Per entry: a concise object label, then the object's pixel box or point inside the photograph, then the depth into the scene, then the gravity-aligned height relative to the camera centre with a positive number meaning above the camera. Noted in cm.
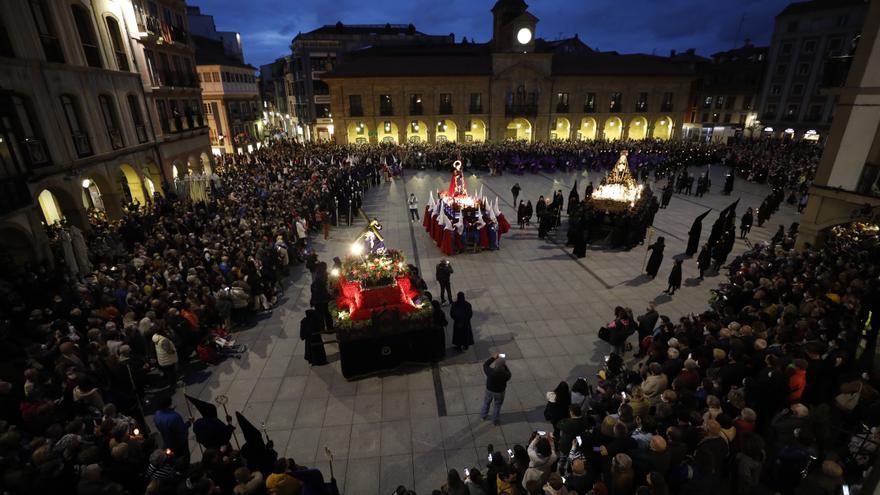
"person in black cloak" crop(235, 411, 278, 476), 555 -451
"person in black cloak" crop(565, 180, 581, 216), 1795 -400
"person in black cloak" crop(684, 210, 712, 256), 1422 -442
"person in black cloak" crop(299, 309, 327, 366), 855 -458
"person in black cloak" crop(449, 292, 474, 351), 873 -451
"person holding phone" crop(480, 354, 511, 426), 670 -422
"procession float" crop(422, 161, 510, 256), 1521 -407
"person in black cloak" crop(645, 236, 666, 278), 1244 -431
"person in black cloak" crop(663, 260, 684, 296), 1154 -456
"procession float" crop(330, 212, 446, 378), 835 -416
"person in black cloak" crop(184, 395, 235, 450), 573 -430
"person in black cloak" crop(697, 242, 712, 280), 1283 -453
